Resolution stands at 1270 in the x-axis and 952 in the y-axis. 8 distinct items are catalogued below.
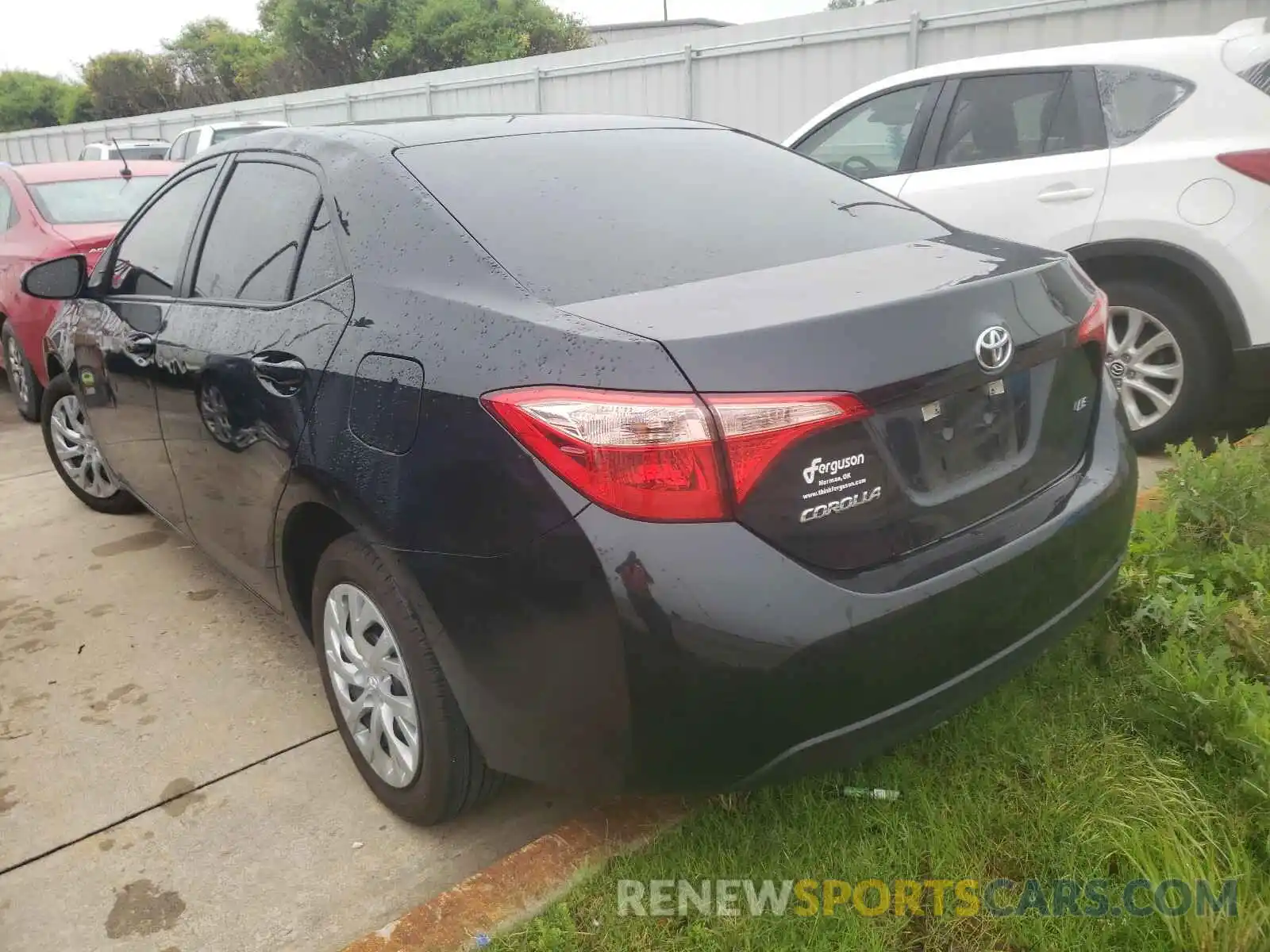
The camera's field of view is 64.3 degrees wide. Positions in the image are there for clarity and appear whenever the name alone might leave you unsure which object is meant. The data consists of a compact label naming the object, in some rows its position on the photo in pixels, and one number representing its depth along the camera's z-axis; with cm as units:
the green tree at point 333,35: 3928
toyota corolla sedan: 172
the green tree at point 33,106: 5266
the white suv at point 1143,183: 405
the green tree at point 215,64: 4762
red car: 564
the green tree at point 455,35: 3631
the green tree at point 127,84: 4575
